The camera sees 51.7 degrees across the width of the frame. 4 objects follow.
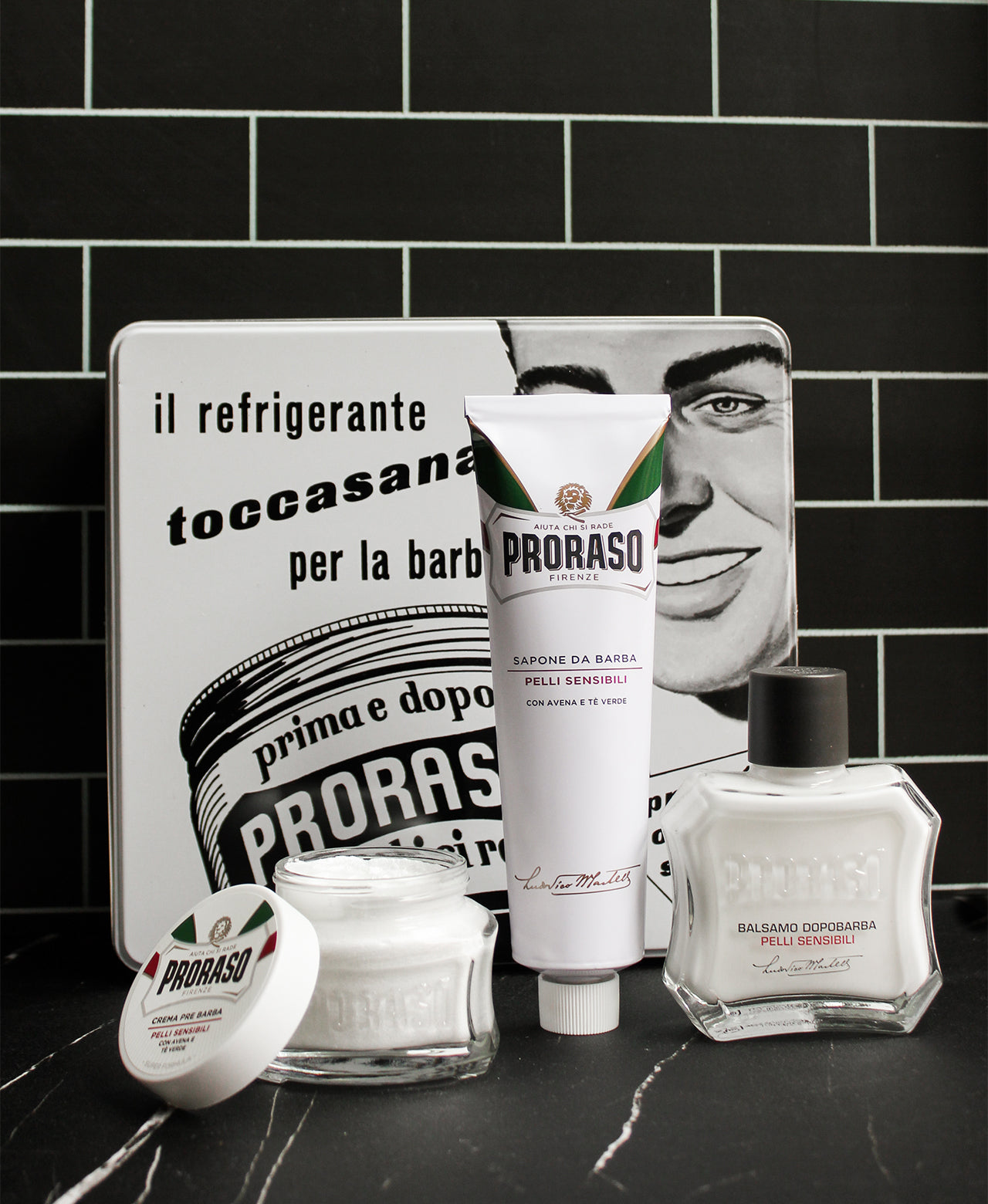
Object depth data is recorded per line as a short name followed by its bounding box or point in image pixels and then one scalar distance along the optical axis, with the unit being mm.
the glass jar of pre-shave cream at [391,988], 432
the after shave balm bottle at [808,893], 474
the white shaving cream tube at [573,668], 470
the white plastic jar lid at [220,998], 395
